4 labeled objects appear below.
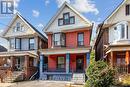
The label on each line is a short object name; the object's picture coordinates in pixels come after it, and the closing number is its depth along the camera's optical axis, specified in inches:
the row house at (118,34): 431.7
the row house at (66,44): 507.3
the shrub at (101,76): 279.3
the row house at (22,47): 541.5
